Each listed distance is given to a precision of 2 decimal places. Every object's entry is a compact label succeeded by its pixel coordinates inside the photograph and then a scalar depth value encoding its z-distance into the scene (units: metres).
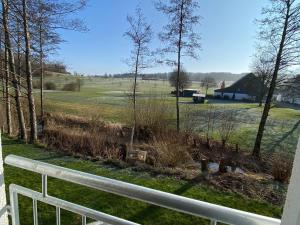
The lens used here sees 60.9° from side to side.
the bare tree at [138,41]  7.65
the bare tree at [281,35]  6.01
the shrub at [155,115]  7.84
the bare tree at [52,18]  5.84
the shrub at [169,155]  5.19
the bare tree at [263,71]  6.80
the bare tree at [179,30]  7.93
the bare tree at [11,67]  5.70
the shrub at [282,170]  4.71
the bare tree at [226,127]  7.28
